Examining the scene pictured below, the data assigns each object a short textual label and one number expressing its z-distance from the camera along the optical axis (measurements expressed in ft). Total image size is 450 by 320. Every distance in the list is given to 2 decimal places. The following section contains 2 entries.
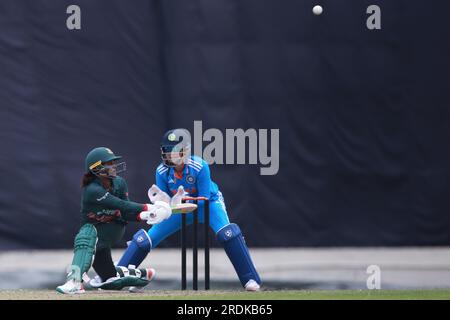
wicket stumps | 61.46
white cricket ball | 84.41
